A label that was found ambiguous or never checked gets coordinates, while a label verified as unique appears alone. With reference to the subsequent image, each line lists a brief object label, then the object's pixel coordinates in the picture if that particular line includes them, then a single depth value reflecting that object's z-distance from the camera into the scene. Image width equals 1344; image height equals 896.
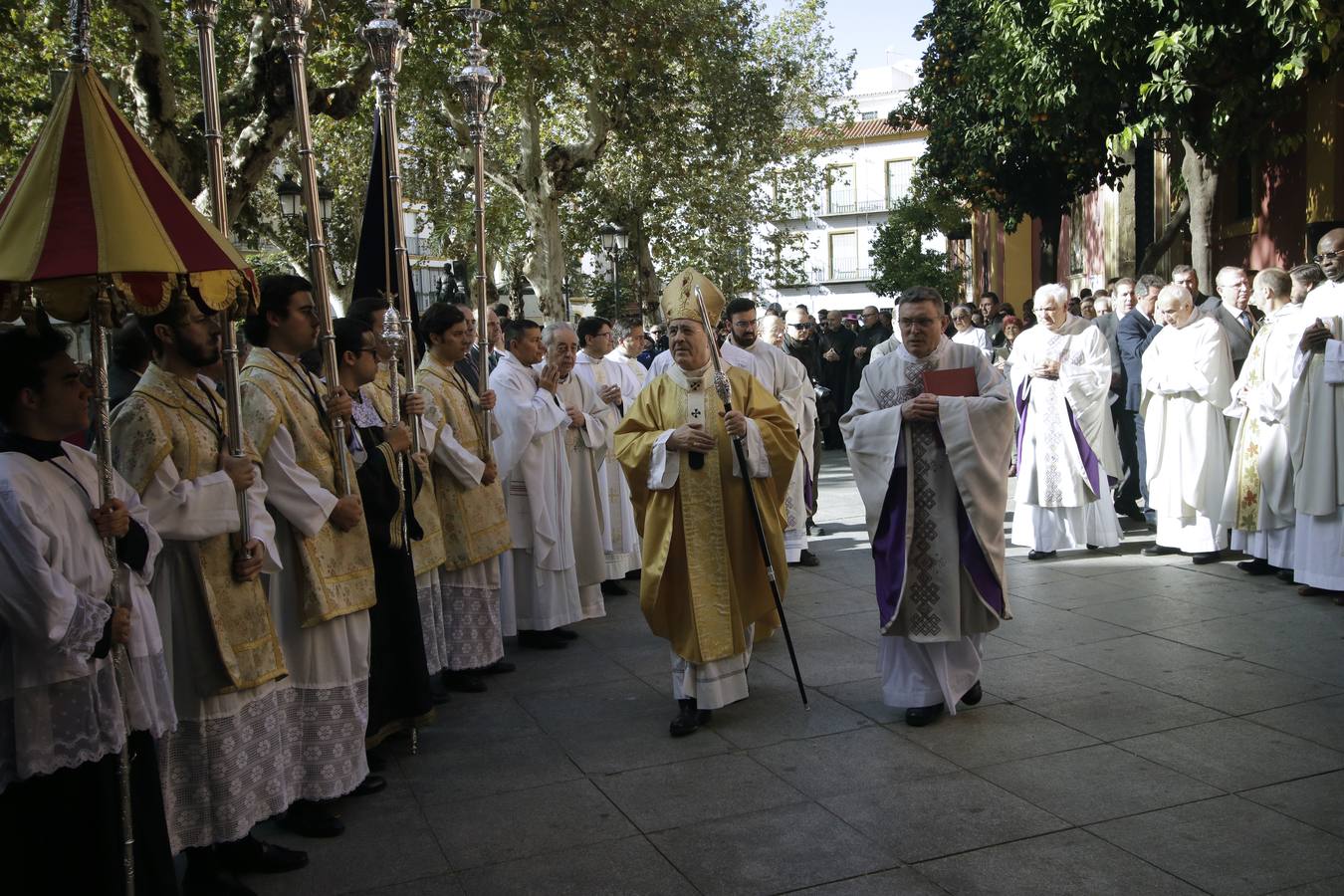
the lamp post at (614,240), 23.41
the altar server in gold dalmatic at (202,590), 3.88
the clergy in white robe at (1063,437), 9.45
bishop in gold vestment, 5.66
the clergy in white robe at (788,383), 8.85
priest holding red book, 5.57
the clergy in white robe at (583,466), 7.58
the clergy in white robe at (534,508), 7.30
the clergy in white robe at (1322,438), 7.75
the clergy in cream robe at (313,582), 4.48
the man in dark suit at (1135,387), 10.67
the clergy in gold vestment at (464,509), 6.30
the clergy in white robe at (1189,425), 9.16
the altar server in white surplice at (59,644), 3.19
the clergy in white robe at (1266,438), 8.16
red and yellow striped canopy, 3.34
